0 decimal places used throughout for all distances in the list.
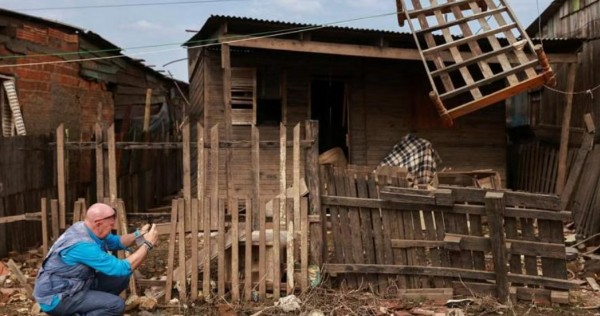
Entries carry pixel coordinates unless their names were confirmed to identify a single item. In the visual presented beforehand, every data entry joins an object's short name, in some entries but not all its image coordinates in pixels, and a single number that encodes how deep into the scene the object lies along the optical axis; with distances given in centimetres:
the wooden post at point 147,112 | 1390
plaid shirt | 1013
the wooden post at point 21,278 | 560
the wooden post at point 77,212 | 553
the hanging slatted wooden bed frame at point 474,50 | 762
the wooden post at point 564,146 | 988
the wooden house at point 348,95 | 916
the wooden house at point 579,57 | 1128
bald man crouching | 415
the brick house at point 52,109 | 748
